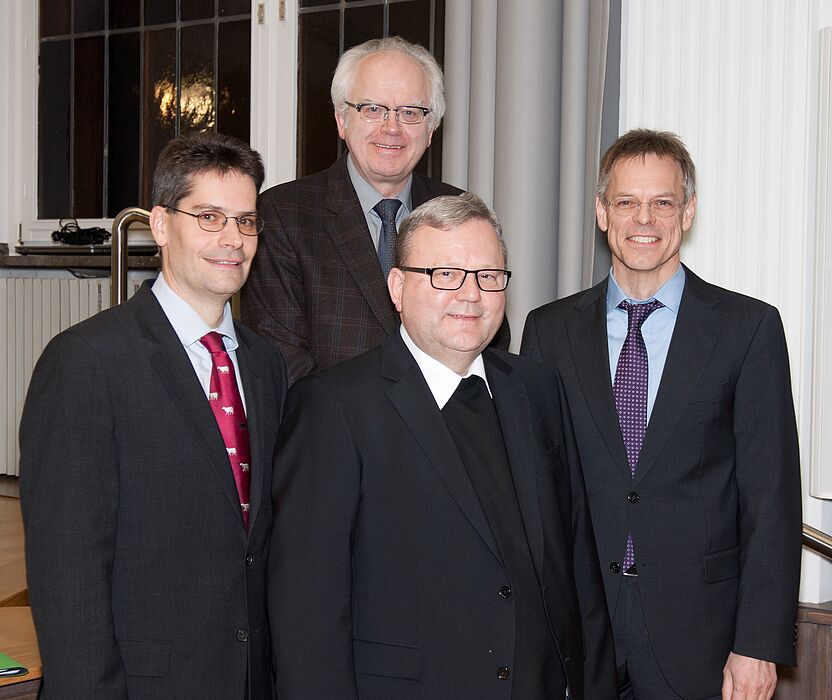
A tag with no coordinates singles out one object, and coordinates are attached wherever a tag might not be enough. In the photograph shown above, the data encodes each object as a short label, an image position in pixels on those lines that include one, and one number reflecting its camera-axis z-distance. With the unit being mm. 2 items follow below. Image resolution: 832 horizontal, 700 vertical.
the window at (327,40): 4258
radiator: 4883
